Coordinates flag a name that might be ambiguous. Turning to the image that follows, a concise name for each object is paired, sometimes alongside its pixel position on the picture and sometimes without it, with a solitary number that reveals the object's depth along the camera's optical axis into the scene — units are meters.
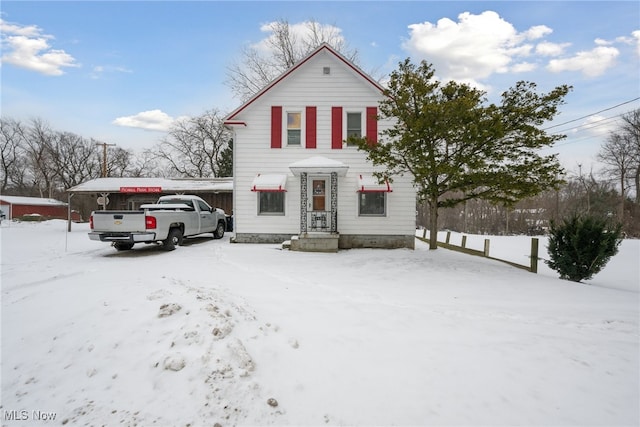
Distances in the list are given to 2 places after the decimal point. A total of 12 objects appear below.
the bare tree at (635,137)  33.16
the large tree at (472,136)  8.58
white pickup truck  9.38
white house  12.42
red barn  39.51
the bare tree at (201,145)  38.59
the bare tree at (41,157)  49.34
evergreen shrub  8.32
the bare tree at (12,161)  51.28
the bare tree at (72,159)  49.38
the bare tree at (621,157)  34.38
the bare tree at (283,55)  24.83
